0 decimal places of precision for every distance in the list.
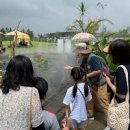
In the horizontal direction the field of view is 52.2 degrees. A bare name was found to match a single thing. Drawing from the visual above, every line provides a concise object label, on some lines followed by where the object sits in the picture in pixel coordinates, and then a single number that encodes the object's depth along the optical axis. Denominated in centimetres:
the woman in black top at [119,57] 136
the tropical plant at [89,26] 764
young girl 190
